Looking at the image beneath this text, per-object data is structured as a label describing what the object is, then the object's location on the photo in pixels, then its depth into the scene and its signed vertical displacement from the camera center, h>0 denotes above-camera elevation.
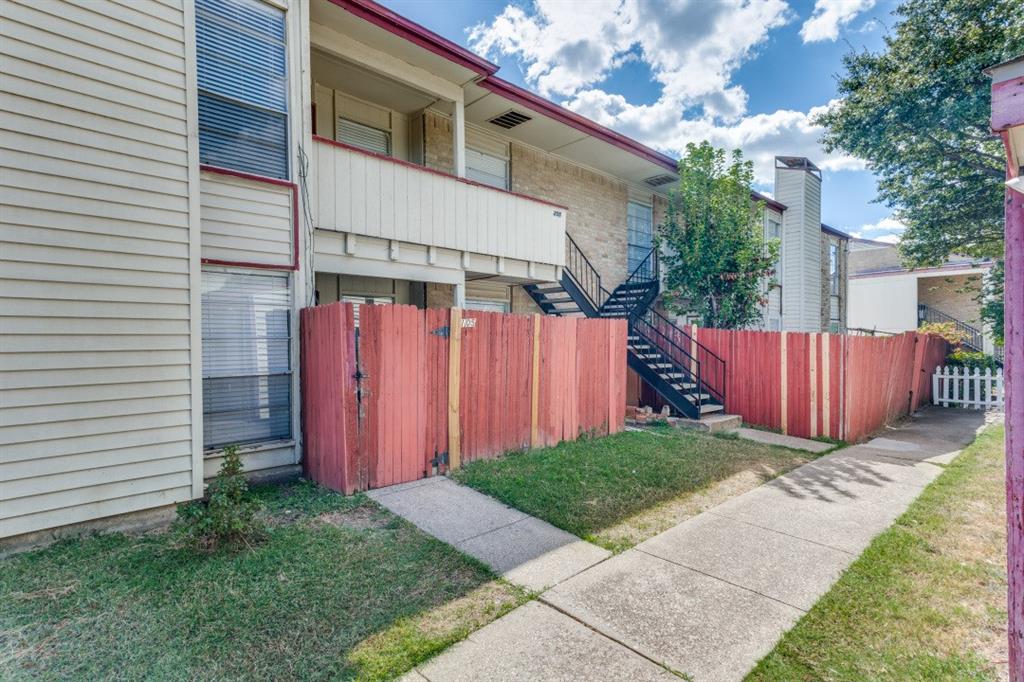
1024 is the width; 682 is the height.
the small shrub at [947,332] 15.81 +0.06
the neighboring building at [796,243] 18.42 +3.58
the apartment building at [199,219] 3.86 +1.36
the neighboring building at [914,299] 24.97 +1.93
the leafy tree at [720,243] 11.77 +2.26
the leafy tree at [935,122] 11.63 +5.83
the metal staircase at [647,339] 9.60 -0.10
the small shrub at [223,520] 3.77 -1.45
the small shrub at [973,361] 13.55 -0.80
